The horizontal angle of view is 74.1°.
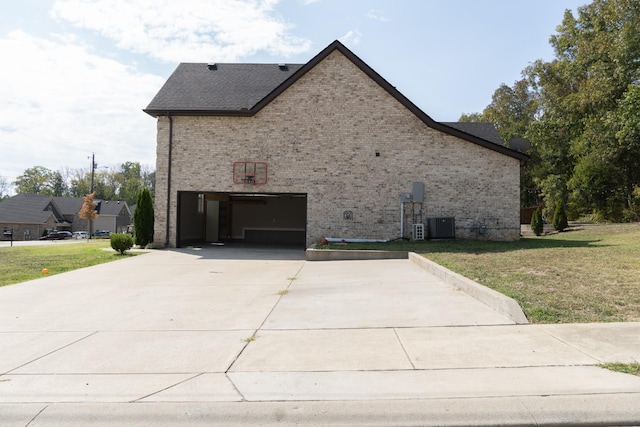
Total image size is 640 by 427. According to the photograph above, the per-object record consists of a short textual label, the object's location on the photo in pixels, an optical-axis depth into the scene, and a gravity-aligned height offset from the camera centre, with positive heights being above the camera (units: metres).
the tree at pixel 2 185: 101.93 +5.62
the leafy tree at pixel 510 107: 44.69 +11.85
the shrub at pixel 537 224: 26.80 -0.47
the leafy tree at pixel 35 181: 94.44 +6.16
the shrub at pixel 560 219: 26.75 -0.13
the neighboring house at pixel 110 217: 68.62 -1.15
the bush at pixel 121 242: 15.68 -1.19
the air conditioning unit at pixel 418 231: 17.80 -0.68
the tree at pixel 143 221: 18.47 -0.46
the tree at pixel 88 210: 46.31 -0.05
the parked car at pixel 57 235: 56.21 -3.56
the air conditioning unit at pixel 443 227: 17.72 -0.50
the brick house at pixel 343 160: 17.97 +2.29
